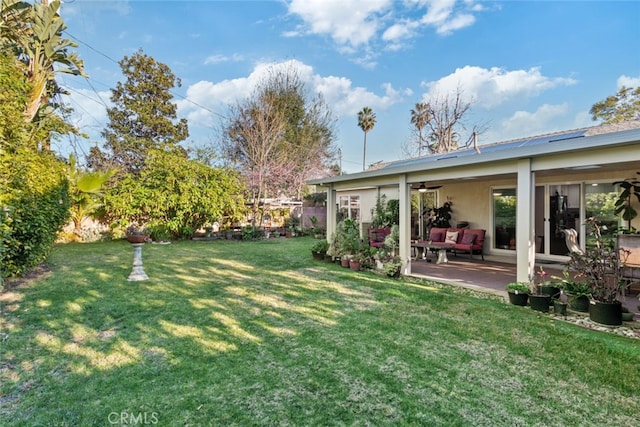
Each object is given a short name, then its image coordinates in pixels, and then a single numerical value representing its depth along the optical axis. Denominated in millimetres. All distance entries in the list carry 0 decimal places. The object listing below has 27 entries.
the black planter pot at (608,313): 3984
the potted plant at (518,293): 4844
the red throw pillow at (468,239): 8758
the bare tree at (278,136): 17547
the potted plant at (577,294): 4469
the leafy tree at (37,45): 7055
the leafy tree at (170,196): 13188
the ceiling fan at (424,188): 8606
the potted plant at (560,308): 4434
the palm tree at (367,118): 29984
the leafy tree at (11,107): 5293
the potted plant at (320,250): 8992
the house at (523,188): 4500
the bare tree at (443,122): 21969
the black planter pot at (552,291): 4775
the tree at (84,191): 11023
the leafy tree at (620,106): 18031
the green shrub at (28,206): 5109
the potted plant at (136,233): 11886
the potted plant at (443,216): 10180
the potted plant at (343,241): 8133
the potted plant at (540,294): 4617
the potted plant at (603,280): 4004
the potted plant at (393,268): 6961
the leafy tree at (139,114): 20047
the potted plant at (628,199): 6160
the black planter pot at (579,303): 4461
